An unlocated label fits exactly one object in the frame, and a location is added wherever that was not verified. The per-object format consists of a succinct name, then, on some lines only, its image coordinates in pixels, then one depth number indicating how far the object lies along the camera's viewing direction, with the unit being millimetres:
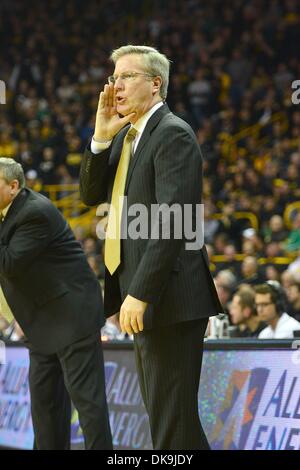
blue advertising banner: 12125
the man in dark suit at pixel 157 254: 8227
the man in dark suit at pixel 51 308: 11508
